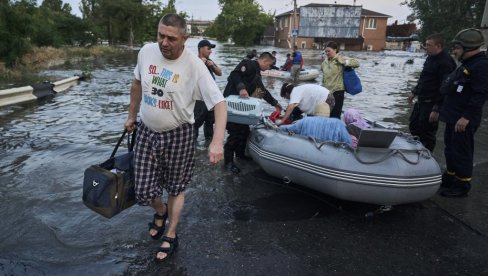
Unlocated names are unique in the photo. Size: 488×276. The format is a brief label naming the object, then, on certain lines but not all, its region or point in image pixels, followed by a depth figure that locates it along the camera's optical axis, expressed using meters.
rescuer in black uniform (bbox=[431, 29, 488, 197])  4.31
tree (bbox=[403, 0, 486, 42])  18.86
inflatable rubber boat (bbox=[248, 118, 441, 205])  3.79
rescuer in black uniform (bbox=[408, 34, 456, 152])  5.18
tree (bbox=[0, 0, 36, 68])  15.62
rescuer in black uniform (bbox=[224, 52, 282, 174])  5.67
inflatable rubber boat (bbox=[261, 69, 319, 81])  17.91
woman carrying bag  6.52
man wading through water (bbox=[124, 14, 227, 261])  2.89
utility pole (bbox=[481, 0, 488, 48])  9.50
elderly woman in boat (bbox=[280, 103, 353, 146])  4.50
